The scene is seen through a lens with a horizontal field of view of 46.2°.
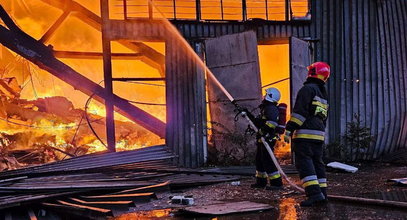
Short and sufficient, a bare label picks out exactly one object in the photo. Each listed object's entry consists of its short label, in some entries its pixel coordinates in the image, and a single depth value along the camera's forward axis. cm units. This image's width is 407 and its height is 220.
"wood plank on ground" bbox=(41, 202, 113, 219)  594
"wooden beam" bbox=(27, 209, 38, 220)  616
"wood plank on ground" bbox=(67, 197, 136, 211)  645
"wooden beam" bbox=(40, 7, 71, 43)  1146
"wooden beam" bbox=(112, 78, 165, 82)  1105
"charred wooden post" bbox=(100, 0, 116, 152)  1083
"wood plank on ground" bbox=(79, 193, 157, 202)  692
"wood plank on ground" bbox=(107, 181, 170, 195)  741
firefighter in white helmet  812
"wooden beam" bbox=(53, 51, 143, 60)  1123
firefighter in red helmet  642
